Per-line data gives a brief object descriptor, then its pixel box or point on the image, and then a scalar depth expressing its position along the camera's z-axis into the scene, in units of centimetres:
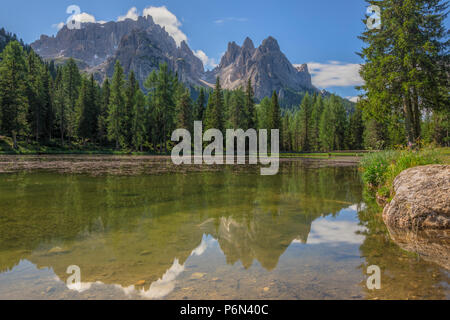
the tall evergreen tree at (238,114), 5978
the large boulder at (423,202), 611
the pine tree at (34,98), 4541
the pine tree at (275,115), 6350
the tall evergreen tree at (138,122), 5166
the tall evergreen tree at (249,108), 5997
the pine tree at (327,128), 7131
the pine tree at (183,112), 5431
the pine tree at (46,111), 4802
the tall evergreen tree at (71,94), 5234
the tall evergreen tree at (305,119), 7100
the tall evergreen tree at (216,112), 5784
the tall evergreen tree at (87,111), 5138
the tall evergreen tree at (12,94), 3900
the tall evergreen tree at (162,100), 5247
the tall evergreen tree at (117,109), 5131
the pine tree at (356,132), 7600
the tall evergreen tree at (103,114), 5462
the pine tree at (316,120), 7606
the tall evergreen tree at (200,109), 6538
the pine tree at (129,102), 5289
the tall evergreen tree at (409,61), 1958
